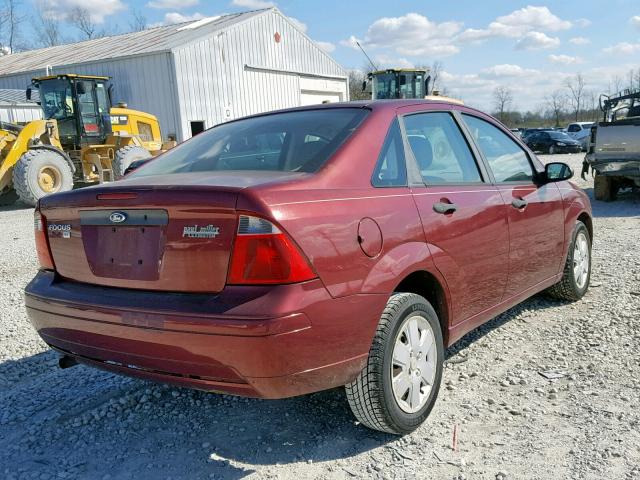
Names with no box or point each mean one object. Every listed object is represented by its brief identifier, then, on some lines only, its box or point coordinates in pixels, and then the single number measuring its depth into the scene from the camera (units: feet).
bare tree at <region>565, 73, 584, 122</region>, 221.05
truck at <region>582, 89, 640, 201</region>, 34.71
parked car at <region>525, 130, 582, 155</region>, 96.53
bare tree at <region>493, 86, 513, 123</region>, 219.61
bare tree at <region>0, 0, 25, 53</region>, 187.75
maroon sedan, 7.46
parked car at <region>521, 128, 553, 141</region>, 104.51
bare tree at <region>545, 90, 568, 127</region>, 208.03
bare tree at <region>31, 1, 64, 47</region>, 191.31
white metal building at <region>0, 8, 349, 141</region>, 78.95
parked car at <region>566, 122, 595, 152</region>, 99.11
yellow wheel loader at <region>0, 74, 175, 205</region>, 42.19
